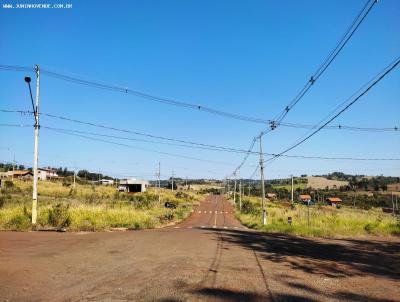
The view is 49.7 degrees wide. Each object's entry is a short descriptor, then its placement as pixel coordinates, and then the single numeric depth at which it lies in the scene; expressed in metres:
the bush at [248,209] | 58.47
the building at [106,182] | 185.00
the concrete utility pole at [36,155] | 24.02
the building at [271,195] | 146.88
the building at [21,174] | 136.06
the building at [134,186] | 119.34
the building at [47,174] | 135.62
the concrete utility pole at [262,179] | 36.47
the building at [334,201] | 104.54
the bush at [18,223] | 23.42
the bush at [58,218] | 25.00
